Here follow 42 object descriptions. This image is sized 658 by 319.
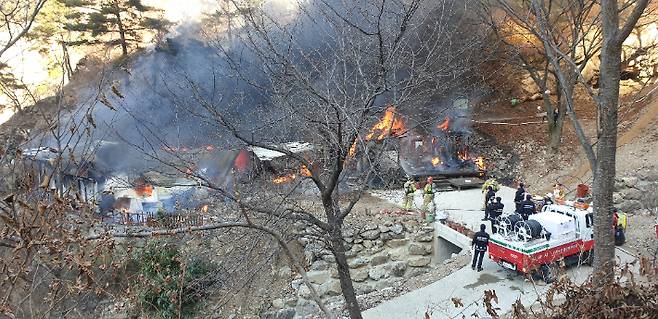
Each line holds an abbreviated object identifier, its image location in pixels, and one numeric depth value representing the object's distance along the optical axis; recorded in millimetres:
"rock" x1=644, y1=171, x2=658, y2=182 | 17109
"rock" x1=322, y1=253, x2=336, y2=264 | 15625
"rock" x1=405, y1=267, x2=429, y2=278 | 15312
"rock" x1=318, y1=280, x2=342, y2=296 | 14539
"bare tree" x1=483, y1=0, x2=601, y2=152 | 20812
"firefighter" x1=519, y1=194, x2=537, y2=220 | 13663
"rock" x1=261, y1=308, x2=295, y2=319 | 13398
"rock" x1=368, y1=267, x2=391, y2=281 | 15191
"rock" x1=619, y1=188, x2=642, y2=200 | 16609
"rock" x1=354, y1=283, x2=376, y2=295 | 14502
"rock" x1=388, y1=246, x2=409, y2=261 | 15883
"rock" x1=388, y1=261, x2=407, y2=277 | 15320
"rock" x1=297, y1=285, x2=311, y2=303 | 14104
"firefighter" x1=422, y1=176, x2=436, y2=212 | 16844
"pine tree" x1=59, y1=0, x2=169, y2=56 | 25453
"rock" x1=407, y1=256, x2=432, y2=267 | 15727
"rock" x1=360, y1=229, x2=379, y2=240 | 16031
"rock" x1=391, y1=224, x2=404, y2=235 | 16125
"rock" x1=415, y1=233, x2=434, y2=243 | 16062
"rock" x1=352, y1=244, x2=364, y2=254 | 15953
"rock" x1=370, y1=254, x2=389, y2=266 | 15688
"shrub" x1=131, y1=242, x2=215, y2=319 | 12945
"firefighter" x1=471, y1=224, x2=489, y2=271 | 11805
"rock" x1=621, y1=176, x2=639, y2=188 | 17094
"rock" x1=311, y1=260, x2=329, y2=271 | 15328
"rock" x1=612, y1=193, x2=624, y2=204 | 16547
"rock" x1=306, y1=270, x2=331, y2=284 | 14984
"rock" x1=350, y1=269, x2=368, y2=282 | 15166
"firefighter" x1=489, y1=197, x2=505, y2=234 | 14602
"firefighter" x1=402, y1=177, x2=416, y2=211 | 17312
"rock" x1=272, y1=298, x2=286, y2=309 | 13883
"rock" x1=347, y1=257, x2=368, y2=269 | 15523
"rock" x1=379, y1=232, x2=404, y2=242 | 16094
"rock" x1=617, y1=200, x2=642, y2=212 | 16219
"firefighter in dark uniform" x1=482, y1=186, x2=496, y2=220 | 15549
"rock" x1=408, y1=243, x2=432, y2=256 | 15898
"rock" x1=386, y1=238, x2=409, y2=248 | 16016
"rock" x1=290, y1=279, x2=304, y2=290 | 14484
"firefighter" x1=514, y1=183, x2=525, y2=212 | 15156
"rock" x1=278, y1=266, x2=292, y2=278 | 14898
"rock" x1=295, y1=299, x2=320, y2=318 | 13414
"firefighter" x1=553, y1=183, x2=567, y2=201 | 16600
